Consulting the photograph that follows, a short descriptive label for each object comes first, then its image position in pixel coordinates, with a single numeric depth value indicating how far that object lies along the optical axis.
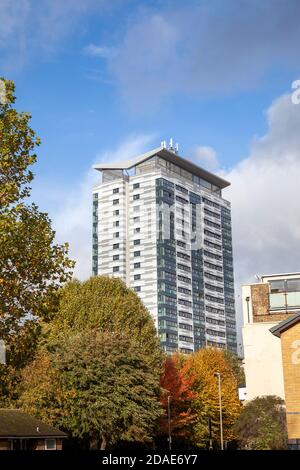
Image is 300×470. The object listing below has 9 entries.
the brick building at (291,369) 51.22
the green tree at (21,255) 28.53
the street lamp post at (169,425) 76.44
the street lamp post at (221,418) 81.84
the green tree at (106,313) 75.31
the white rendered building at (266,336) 91.88
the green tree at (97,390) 58.56
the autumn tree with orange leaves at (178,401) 81.19
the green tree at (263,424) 71.19
